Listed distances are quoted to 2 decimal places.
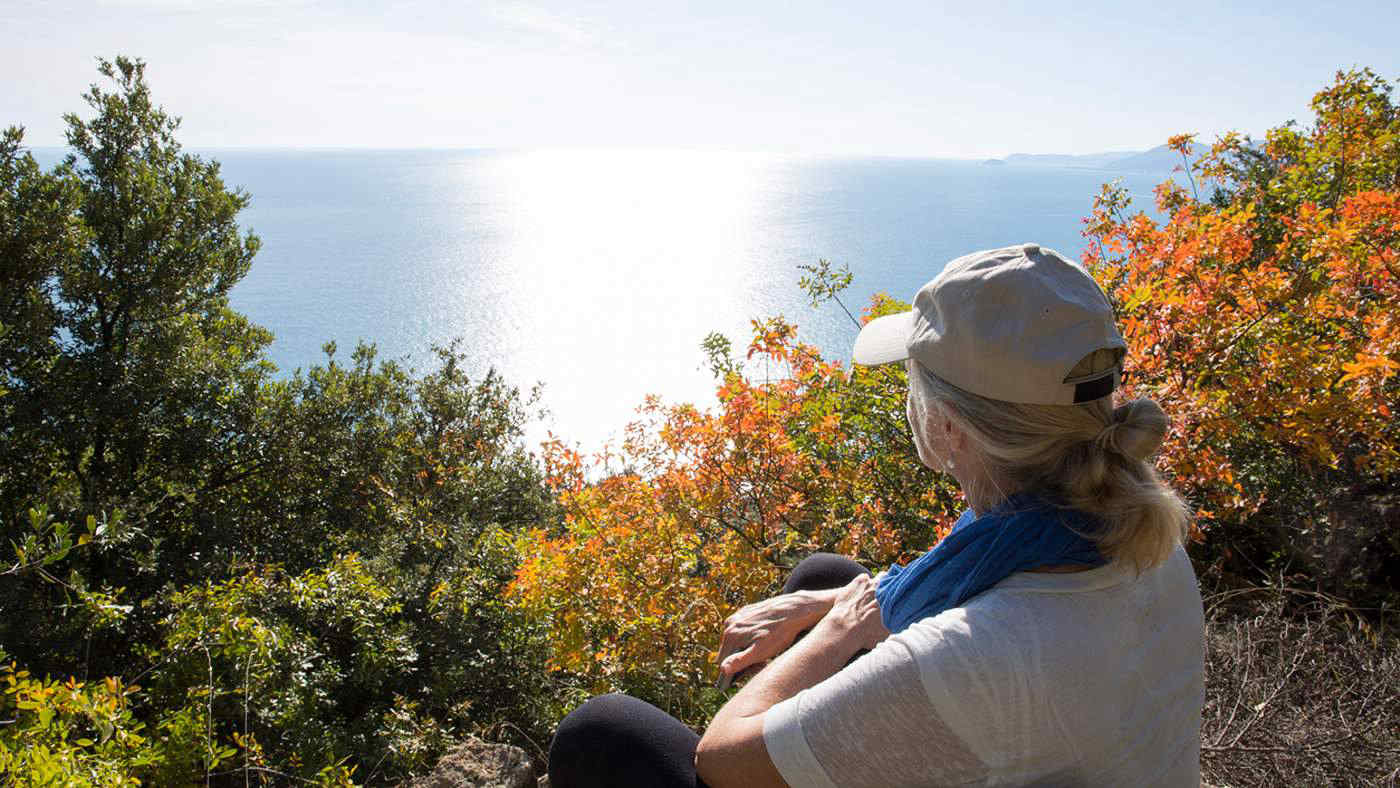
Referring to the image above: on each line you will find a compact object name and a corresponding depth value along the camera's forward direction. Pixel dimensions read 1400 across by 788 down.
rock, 3.03
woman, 1.00
